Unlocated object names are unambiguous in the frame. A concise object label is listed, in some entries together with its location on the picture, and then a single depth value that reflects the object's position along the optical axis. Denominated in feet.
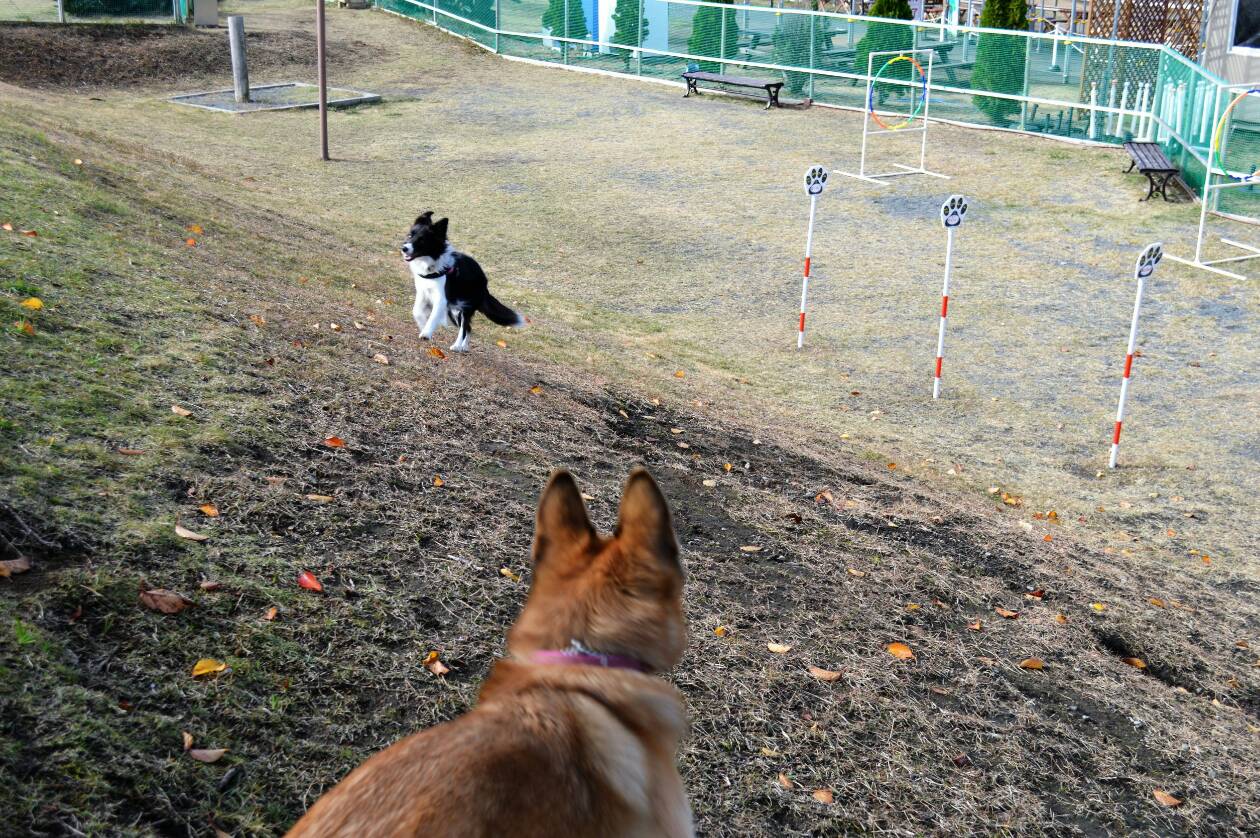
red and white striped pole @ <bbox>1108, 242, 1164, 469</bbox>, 30.45
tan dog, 7.42
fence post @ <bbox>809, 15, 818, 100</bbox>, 83.61
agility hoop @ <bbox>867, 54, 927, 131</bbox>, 72.74
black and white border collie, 26.48
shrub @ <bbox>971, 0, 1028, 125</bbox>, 73.92
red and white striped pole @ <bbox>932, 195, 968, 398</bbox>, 35.37
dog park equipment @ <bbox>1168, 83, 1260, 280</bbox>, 48.41
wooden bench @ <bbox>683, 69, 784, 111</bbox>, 82.89
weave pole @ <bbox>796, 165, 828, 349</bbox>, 39.51
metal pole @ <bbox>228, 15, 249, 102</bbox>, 70.69
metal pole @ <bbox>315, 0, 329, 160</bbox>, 57.77
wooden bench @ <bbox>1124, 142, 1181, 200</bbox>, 58.23
